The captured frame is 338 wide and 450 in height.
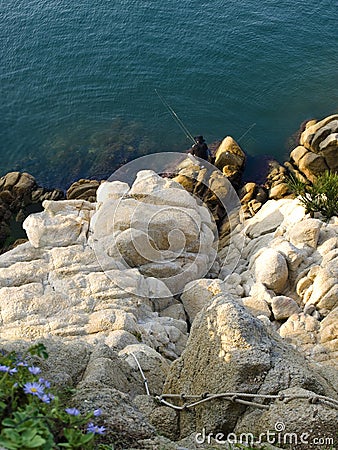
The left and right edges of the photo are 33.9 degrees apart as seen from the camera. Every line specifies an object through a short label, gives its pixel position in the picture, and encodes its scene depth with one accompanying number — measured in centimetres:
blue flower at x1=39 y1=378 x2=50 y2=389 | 249
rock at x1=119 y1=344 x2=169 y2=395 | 563
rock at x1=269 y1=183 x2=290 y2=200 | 1598
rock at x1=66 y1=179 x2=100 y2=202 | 1656
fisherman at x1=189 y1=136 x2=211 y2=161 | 1798
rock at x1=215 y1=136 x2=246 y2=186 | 1727
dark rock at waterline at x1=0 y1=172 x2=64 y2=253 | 1627
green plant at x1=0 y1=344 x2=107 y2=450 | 208
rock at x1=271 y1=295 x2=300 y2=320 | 970
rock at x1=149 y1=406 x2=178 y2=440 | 439
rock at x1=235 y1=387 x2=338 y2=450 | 367
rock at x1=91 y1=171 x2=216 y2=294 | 1098
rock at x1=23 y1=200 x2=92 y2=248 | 1098
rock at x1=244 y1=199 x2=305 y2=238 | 1270
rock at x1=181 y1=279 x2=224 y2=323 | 1021
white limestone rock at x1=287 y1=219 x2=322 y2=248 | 1092
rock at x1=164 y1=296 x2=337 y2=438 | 424
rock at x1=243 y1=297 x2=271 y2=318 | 975
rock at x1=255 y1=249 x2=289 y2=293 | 1043
